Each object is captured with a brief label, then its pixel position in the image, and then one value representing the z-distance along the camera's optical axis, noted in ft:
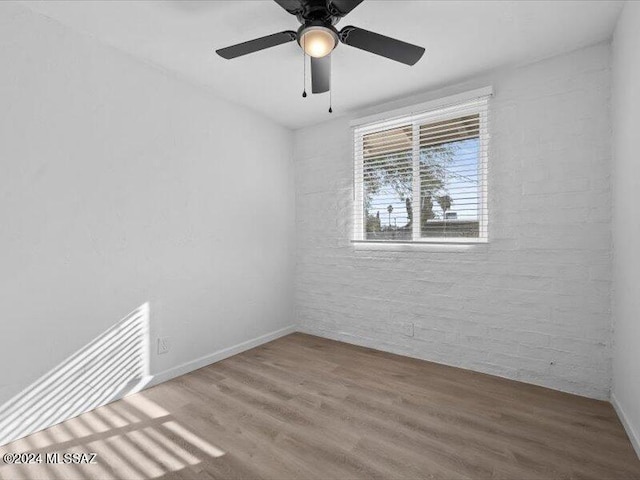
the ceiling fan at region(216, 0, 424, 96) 4.93
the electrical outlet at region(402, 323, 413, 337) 9.63
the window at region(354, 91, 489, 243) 8.64
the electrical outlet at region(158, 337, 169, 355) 8.04
